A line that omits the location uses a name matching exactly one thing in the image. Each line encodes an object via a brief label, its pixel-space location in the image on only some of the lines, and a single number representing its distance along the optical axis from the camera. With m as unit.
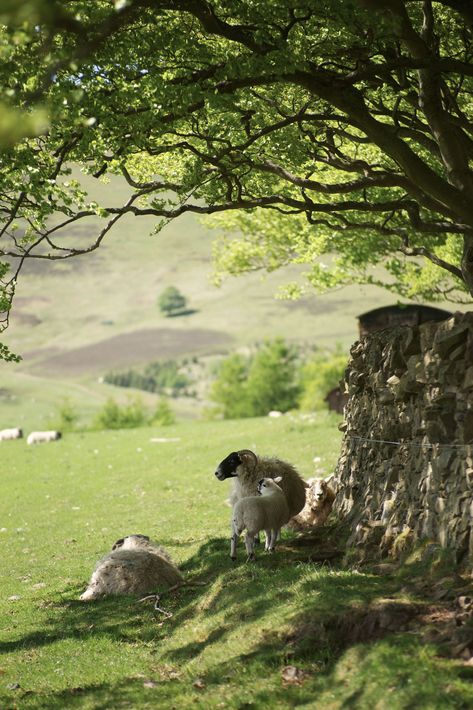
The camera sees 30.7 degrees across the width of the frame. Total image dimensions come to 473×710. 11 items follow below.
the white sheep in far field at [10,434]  59.34
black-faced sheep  18.19
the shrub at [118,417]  98.25
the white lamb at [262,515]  16.30
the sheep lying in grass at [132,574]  17.69
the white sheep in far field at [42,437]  55.31
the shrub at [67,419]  98.94
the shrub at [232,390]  109.56
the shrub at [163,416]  100.71
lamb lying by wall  20.75
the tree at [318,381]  101.12
